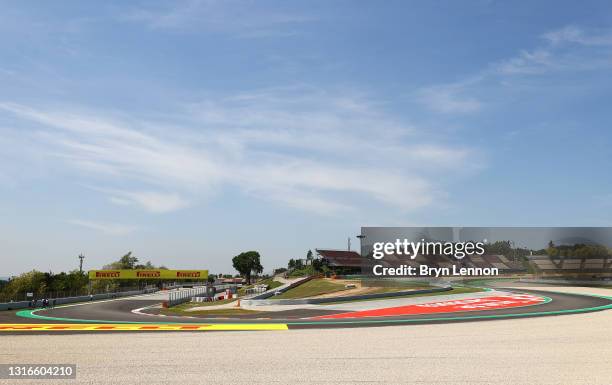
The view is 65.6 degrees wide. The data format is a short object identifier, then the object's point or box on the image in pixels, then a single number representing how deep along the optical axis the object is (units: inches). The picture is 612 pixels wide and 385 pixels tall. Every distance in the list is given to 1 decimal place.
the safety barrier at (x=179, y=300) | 2143.6
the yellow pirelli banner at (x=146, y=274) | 3267.7
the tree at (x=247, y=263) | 7544.3
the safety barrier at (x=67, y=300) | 1658.5
